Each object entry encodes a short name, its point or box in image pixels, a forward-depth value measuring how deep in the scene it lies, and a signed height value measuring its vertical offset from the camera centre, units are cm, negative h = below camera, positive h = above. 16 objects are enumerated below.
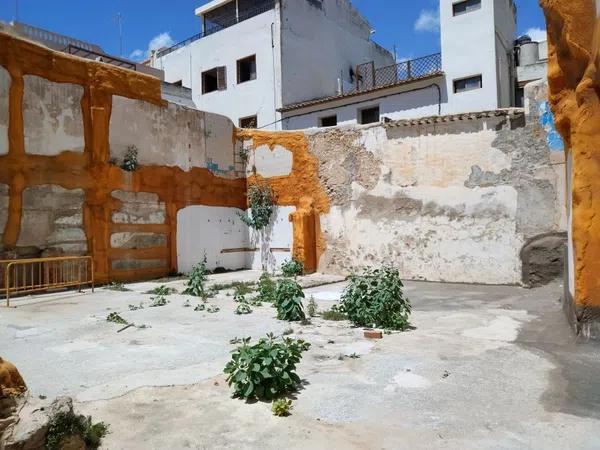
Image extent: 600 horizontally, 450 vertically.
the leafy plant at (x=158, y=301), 885 -129
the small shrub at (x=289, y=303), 747 -114
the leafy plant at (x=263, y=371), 414 -124
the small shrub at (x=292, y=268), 1346 -108
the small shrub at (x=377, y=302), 691 -111
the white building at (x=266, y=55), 2442 +965
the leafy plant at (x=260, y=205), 1513 +80
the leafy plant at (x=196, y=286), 1019 -114
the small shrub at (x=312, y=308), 802 -137
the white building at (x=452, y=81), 2086 +635
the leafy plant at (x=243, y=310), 816 -136
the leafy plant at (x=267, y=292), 930 -124
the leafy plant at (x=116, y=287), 1094 -121
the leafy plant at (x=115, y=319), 729 -129
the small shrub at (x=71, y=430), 291 -124
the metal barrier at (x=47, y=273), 982 -80
